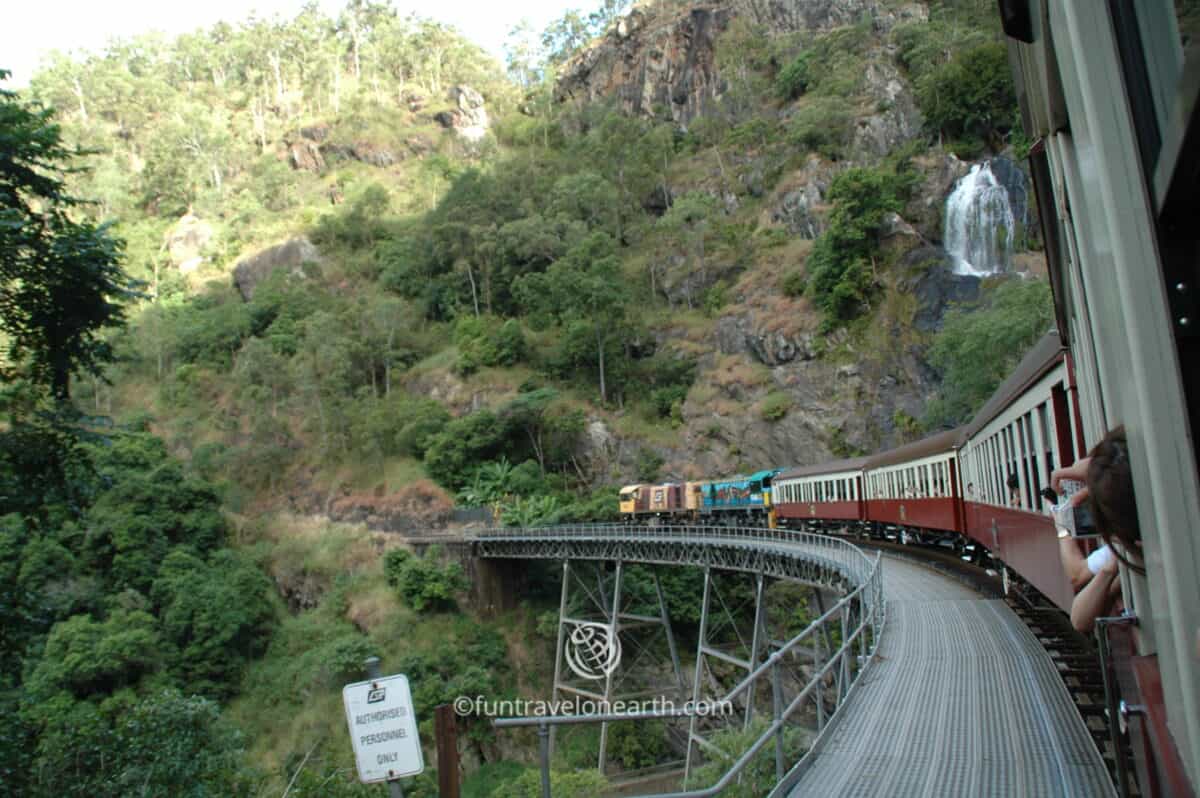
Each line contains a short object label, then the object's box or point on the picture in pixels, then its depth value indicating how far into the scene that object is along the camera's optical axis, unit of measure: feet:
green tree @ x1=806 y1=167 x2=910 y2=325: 118.21
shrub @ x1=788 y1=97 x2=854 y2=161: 150.95
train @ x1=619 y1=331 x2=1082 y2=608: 23.17
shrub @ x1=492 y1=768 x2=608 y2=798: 41.39
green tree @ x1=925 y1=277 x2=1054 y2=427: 75.05
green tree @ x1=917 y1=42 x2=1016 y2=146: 130.31
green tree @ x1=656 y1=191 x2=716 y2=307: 153.58
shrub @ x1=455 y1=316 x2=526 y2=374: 146.30
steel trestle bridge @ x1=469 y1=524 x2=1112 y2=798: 16.39
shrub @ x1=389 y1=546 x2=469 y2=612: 99.86
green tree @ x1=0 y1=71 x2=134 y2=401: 31.14
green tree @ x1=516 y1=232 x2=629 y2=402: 138.31
